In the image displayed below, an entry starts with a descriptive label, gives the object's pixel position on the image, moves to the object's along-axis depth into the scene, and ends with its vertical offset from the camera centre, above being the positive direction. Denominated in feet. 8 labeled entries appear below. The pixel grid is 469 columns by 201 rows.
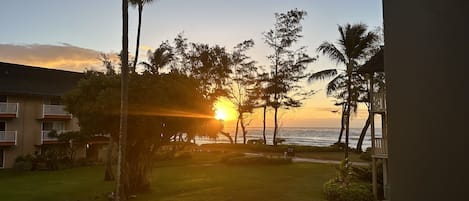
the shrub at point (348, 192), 39.78 -7.45
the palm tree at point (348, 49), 76.07 +14.78
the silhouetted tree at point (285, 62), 117.91 +18.14
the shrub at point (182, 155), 97.60 -9.06
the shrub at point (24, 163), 82.38 -9.39
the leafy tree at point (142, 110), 49.16 +1.21
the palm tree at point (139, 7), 49.24 +14.76
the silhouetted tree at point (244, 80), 124.58 +13.21
